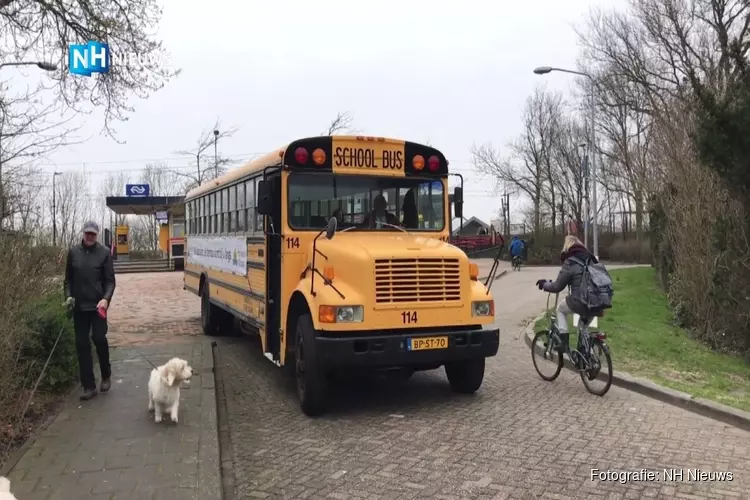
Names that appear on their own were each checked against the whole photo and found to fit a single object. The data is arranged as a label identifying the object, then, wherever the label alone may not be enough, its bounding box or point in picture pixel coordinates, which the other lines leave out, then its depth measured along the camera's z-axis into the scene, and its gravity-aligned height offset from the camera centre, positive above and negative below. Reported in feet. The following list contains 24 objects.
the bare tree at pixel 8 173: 23.77 +2.90
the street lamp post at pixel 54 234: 27.58 +0.55
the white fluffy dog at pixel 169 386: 18.47 -4.24
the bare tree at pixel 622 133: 100.37 +19.75
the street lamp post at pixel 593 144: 73.67 +11.50
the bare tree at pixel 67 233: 29.66 +0.63
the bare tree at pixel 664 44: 82.23 +27.27
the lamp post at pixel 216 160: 93.97 +12.80
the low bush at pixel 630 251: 129.39 -3.76
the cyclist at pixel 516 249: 106.93 -2.18
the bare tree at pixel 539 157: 164.35 +20.96
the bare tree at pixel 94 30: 33.55 +12.07
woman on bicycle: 23.77 -1.48
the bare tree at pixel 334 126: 83.46 +15.34
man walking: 21.03 -1.58
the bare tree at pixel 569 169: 158.10 +17.05
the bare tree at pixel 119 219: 169.87 +7.06
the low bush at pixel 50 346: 20.31 -3.45
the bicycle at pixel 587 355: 23.58 -4.67
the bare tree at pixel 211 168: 96.33 +11.80
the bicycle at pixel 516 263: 106.52 -4.56
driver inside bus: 23.76 +0.91
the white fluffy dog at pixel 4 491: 9.57 -3.79
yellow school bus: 19.85 -0.94
